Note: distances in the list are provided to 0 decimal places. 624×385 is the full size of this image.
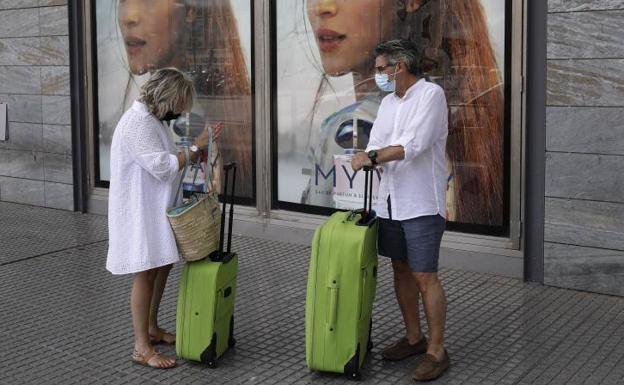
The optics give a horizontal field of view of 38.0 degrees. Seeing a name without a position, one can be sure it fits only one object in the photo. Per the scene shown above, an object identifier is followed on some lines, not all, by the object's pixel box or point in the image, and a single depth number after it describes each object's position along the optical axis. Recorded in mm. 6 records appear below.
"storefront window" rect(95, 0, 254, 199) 8078
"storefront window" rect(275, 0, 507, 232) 6566
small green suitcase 4566
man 4367
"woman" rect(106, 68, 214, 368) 4516
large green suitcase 4312
